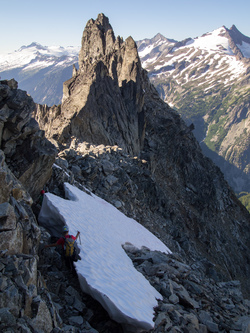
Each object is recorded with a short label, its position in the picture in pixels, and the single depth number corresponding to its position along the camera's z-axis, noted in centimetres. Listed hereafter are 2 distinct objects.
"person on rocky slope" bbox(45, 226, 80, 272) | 1094
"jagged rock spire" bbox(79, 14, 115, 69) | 6576
